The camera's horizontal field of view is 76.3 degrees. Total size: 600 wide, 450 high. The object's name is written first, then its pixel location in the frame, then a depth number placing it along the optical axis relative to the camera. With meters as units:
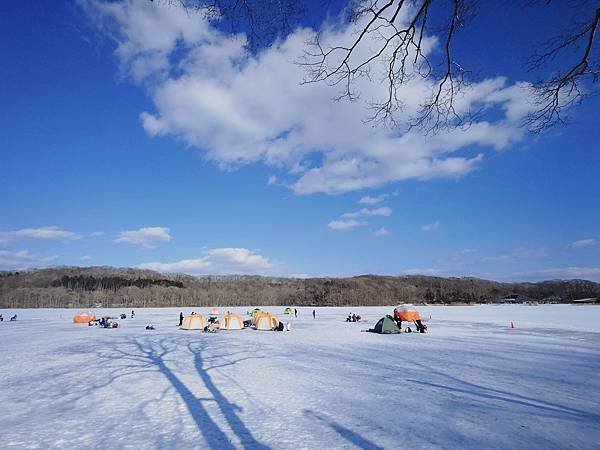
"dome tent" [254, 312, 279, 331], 24.50
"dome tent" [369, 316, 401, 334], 21.92
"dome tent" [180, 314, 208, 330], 24.47
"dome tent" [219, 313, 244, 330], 24.61
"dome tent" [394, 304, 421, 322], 29.88
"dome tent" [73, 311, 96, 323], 32.28
